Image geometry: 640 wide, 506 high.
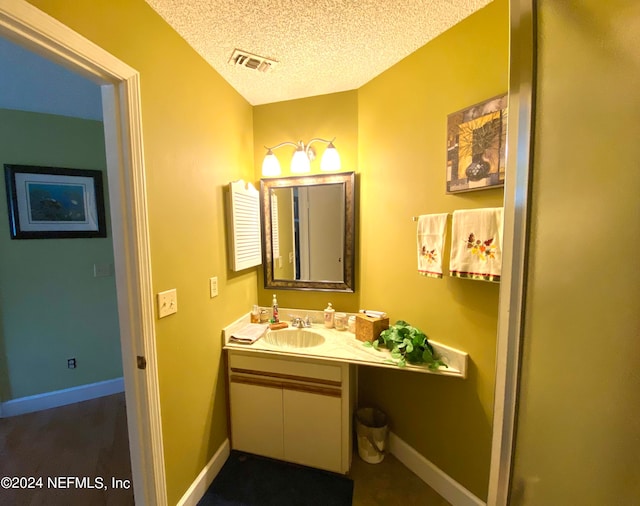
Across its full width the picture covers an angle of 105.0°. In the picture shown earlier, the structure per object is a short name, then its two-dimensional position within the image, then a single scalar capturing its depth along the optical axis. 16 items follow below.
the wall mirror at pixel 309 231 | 1.78
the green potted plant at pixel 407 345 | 1.32
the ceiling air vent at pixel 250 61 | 1.36
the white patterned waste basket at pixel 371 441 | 1.59
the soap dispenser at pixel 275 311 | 1.88
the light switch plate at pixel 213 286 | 1.47
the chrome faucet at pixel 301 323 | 1.83
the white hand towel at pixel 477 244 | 1.08
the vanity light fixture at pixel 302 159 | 1.69
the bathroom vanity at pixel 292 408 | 1.45
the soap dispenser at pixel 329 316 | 1.80
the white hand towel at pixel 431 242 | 1.28
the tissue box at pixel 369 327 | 1.55
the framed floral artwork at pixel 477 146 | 1.07
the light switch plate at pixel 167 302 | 1.11
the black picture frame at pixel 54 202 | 1.92
